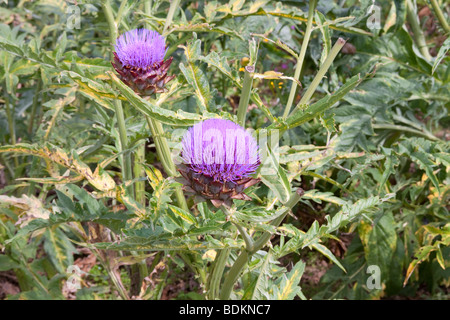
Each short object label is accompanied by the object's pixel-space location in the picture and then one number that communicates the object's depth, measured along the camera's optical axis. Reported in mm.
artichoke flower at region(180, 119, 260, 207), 1197
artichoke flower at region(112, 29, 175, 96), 1317
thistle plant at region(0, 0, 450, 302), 1240
